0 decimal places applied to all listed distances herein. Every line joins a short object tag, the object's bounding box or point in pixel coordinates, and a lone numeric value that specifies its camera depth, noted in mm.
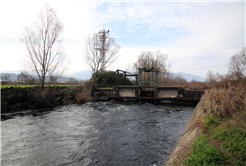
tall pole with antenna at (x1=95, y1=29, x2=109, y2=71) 23438
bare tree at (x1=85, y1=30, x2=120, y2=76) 22281
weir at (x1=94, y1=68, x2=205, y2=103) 15539
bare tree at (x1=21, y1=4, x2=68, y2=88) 12910
